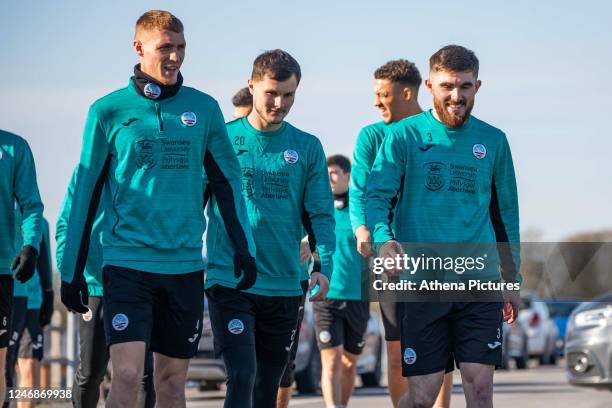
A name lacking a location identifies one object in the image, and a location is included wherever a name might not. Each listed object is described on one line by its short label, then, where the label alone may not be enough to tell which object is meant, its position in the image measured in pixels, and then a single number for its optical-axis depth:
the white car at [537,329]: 33.03
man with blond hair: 7.87
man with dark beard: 8.44
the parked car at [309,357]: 18.17
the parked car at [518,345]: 29.98
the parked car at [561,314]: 41.66
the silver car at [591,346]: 15.72
